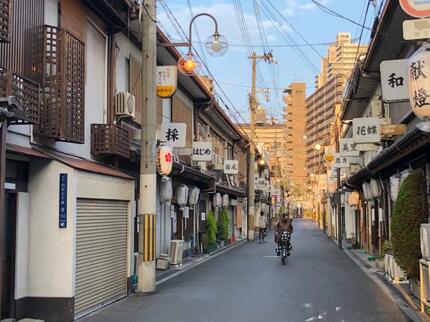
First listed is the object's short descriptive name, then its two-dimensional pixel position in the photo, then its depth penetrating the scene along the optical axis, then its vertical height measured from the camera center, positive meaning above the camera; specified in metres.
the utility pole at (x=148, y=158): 14.32 +1.27
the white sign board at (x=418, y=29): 8.86 +2.73
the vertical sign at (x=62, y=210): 10.62 -0.02
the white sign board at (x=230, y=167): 36.50 +2.59
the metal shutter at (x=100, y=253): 11.38 -0.96
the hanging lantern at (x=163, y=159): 16.27 +1.39
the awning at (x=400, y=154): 10.97 +1.27
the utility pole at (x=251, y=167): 45.34 +3.21
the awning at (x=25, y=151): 9.39 +0.98
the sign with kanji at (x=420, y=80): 9.10 +2.02
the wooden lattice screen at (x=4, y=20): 8.15 +2.70
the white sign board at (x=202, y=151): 25.72 +2.54
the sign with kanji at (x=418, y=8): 8.97 +3.11
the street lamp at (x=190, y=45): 16.87 +4.73
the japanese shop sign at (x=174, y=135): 20.23 +2.57
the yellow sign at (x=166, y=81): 16.47 +3.65
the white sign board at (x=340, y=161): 32.17 +2.64
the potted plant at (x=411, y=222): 13.13 -0.35
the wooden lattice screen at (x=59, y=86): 10.62 +2.32
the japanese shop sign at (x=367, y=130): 19.70 +2.68
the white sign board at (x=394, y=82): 15.10 +3.26
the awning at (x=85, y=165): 10.92 +0.93
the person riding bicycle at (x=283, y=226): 24.97 -0.82
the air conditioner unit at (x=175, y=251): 21.06 -1.58
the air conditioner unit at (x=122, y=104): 15.07 +2.72
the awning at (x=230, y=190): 33.00 +1.15
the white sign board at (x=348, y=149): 27.86 +2.93
